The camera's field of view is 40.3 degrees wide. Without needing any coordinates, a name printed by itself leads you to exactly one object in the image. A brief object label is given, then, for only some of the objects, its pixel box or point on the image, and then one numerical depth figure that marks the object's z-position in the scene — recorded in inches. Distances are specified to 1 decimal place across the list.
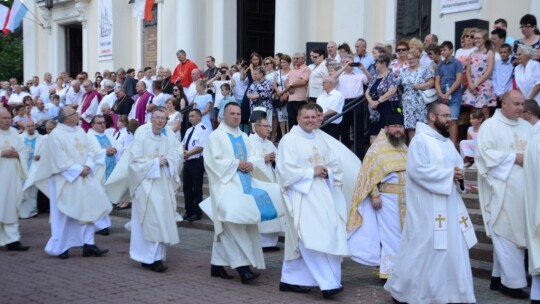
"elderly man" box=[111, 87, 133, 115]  661.3
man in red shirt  676.1
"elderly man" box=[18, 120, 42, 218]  577.0
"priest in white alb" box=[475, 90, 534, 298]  300.2
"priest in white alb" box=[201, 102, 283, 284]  329.4
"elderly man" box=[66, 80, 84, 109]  756.0
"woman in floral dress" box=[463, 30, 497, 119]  437.7
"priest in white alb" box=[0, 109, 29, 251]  418.9
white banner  929.5
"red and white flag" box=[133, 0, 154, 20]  830.5
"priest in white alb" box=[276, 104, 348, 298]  302.2
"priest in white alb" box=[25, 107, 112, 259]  394.3
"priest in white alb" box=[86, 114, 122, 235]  426.9
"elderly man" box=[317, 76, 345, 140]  466.9
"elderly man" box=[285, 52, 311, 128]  521.3
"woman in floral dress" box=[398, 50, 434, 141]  433.4
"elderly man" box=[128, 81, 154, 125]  640.4
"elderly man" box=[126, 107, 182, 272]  364.5
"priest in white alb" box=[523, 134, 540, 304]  278.8
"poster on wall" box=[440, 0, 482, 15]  548.1
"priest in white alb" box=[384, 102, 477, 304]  270.1
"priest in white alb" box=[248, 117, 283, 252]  394.3
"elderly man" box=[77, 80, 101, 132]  683.4
